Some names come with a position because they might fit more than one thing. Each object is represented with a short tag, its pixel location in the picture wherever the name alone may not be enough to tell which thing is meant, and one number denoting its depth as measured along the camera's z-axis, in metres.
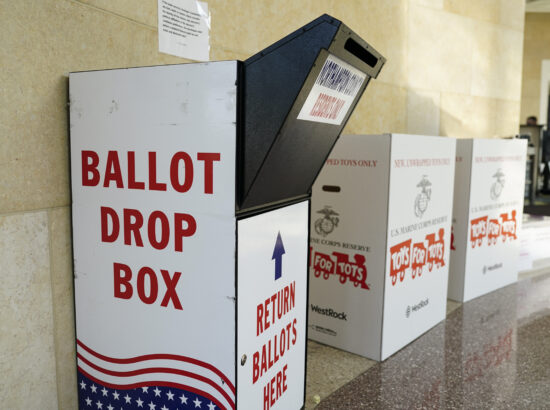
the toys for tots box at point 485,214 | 2.14
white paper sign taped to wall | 1.36
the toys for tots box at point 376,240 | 1.58
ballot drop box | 0.86
